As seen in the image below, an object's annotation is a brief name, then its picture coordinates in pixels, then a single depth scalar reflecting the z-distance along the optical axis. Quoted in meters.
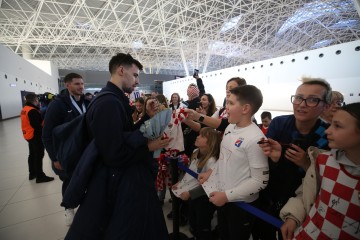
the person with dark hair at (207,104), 3.79
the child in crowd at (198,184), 2.16
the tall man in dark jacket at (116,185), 1.30
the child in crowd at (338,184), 1.07
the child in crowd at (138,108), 5.10
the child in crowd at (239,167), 1.53
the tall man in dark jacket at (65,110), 2.64
